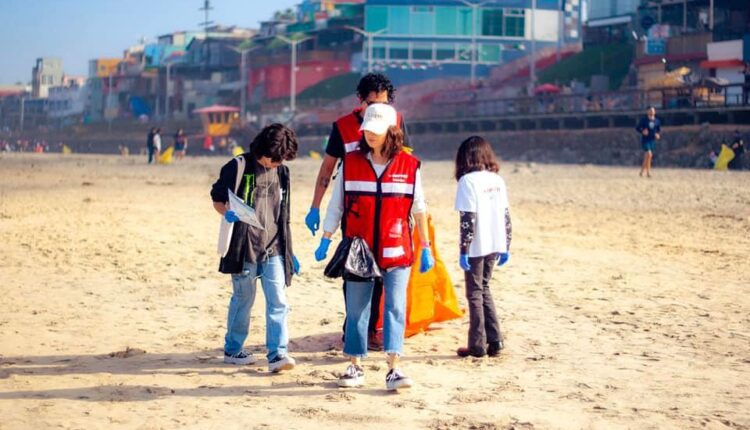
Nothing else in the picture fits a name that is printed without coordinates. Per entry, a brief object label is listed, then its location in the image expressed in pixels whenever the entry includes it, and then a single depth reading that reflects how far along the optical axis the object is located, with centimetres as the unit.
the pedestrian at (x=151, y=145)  5241
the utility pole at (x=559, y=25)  7806
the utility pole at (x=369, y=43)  8369
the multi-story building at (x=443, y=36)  8681
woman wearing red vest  691
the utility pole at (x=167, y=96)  11281
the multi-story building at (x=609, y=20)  7469
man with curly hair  772
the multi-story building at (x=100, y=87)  13375
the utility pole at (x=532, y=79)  6640
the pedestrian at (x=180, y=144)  6081
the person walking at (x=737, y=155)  3659
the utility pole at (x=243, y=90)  9244
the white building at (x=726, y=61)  5206
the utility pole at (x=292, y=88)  8242
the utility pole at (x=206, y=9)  13575
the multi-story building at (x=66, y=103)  14475
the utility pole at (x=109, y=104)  12807
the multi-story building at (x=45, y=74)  18538
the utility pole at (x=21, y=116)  15062
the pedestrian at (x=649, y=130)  2817
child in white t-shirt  785
